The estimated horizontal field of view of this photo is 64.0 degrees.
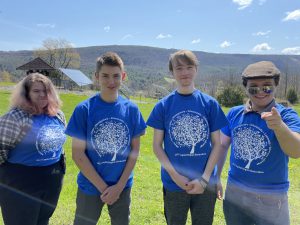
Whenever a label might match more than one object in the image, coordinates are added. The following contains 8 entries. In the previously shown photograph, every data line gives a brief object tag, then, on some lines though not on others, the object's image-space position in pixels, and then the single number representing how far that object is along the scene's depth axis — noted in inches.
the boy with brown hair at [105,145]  89.7
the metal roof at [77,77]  1355.9
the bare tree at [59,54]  2329.7
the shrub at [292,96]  1361.5
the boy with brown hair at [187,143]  89.8
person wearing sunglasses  82.8
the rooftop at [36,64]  1174.9
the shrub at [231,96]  1112.2
